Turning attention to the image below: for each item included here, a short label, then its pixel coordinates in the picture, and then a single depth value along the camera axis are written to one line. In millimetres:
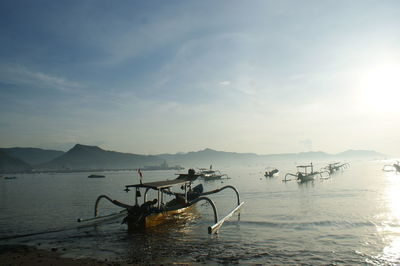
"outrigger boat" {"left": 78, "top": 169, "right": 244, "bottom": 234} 21531
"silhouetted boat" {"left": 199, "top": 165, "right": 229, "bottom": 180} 94400
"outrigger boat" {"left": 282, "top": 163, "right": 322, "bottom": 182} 74438
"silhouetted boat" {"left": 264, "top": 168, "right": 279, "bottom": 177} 100638
